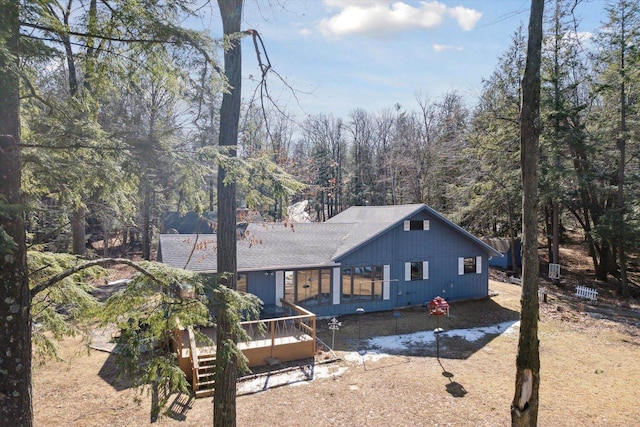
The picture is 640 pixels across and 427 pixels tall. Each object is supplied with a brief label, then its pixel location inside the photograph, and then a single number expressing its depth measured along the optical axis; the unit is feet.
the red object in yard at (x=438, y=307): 38.27
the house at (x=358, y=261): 45.66
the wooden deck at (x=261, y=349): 30.37
